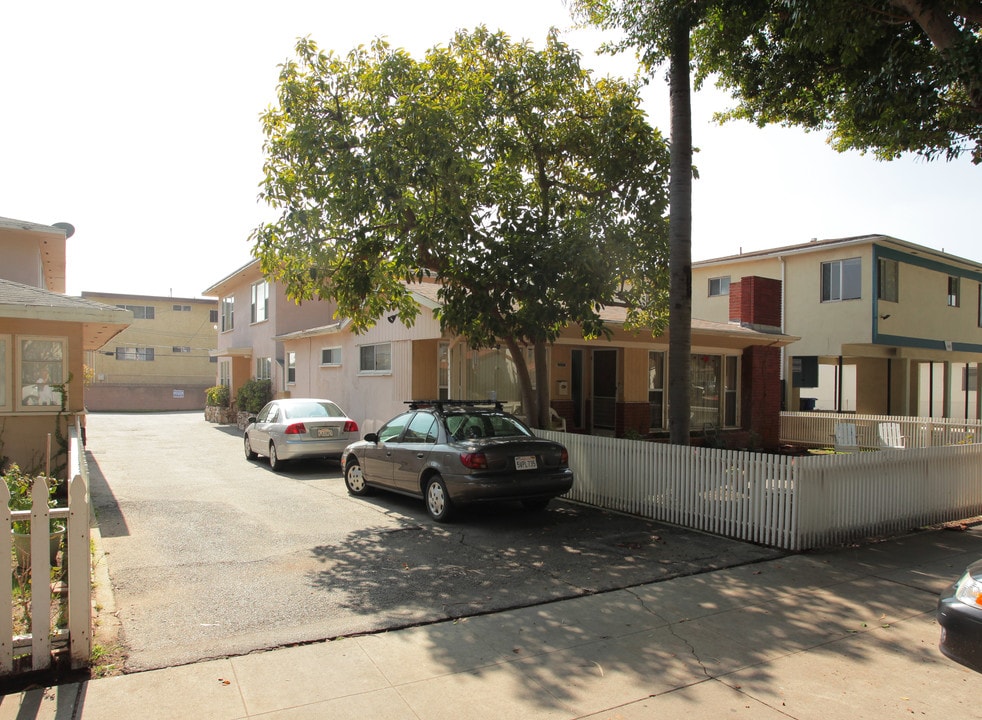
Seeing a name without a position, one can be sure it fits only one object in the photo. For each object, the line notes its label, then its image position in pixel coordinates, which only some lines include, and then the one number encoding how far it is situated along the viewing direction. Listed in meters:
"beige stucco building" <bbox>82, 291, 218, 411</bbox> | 38.50
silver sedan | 13.88
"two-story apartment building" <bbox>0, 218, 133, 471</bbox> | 10.06
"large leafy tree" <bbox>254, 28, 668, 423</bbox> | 9.72
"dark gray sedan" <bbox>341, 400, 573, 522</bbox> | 8.59
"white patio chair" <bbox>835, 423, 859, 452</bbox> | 16.08
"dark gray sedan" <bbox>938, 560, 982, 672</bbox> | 3.92
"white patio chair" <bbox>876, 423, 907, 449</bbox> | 16.80
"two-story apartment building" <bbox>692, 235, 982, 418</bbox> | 21.98
